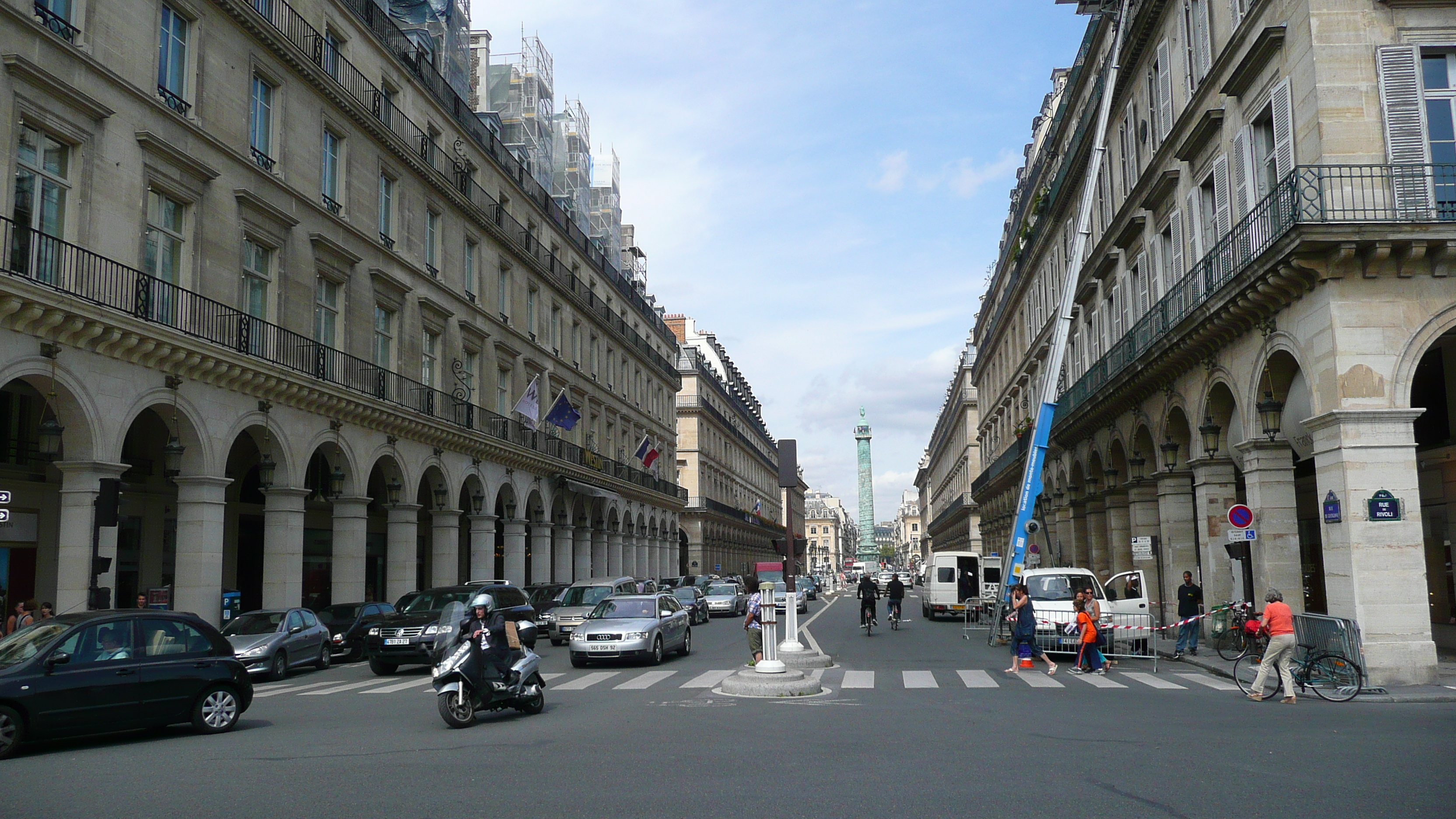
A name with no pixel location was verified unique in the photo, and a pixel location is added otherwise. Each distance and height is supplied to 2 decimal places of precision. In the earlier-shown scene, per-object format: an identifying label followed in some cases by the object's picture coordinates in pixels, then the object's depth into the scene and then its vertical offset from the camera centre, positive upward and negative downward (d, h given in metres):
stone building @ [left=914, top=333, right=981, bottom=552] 76.12 +6.47
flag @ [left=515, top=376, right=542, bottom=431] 36.72 +5.06
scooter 12.73 -1.53
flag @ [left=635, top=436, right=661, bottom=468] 50.91 +4.71
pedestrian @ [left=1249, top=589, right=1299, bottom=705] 14.55 -1.26
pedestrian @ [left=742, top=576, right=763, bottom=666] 19.38 -1.37
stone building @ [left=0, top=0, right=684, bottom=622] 19.50 +5.88
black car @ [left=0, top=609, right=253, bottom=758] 10.76 -1.18
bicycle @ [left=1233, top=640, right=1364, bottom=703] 14.65 -1.84
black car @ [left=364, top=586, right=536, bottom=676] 21.28 -1.56
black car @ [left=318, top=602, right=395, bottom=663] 24.97 -1.47
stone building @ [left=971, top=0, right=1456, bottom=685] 16.39 +4.14
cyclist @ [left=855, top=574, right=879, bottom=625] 31.09 -1.35
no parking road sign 19.52 +0.47
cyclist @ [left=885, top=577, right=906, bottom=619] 34.19 -1.37
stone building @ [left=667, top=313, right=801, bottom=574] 81.94 +7.58
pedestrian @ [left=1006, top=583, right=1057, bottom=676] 19.80 -1.39
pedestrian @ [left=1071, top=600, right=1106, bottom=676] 19.58 -1.64
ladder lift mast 27.05 +4.49
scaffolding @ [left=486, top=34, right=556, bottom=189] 49.94 +20.89
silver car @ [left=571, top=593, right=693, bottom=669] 21.69 -1.54
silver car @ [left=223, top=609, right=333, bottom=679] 20.14 -1.51
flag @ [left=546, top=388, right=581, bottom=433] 38.97 +5.01
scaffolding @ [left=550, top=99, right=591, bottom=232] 56.16 +20.86
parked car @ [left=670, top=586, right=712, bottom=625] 39.28 -1.77
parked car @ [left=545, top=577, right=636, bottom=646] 30.34 -1.36
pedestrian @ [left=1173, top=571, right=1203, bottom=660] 21.62 -1.36
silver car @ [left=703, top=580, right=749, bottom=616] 45.59 -1.92
